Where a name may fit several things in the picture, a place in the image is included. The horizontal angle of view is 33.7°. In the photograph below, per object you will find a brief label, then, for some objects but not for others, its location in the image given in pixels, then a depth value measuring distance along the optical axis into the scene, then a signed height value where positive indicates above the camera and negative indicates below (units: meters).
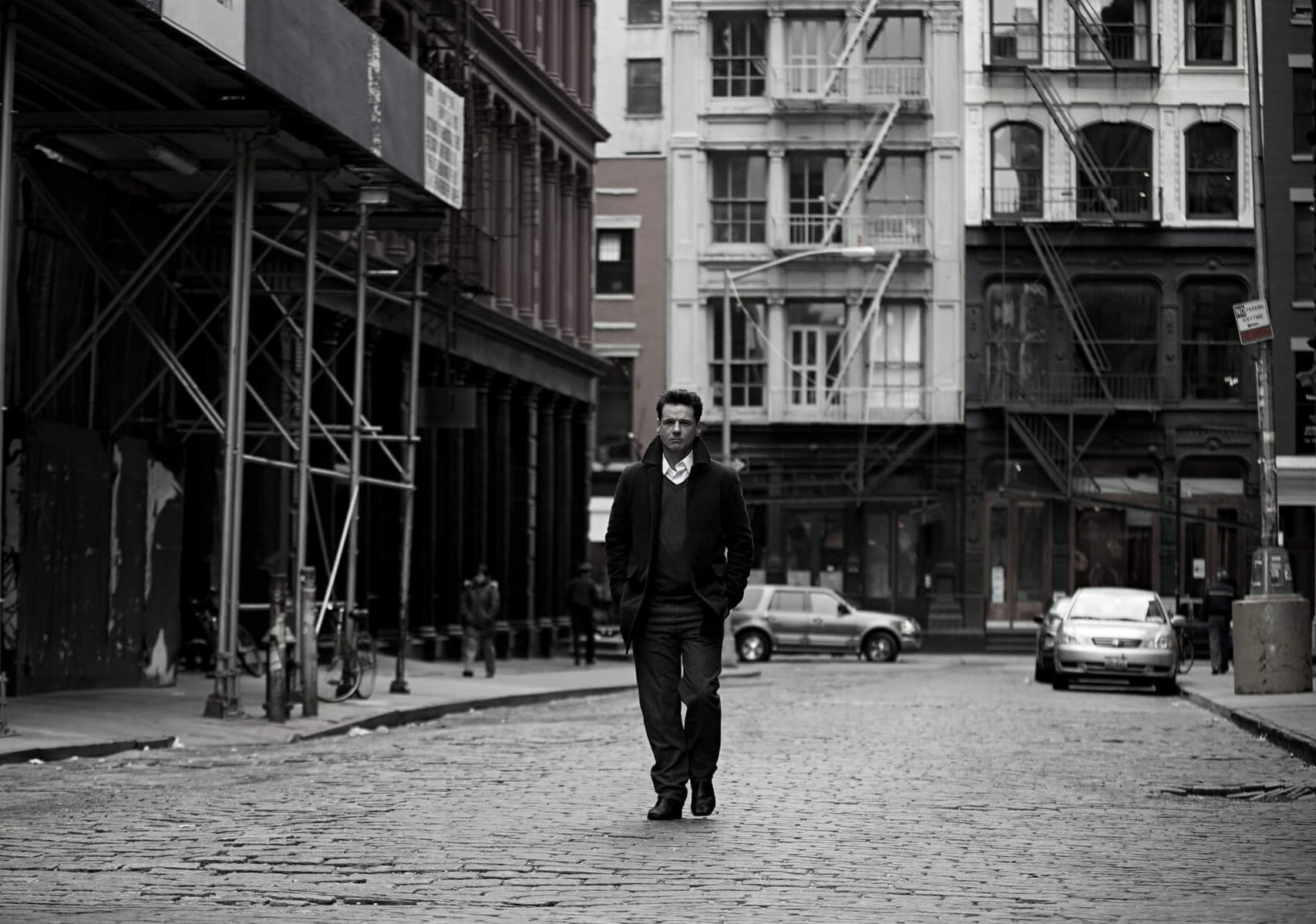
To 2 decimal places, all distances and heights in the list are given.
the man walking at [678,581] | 10.58 +0.12
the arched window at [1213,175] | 54.00 +10.80
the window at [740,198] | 55.12 +10.36
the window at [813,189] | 54.53 +10.52
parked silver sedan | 29.25 -0.46
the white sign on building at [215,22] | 15.98 +4.38
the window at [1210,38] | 54.41 +14.32
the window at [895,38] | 54.88 +14.39
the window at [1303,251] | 50.03 +8.32
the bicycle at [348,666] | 22.08 -0.63
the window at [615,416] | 55.22 +4.81
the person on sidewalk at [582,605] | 37.25 +0.00
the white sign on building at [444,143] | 22.41 +4.87
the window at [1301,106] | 49.62 +11.55
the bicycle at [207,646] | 26.56 -0.53
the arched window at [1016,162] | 54.25 +11.14
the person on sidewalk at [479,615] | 30.77 -0.14
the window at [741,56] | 55.16 +14.02
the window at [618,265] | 55.53 +8.71
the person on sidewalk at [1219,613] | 34.25 -0.06
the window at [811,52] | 54.62 +14.01
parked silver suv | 44.16 -0.41
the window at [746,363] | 54.47 +6.08
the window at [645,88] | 55.72 +13.30
